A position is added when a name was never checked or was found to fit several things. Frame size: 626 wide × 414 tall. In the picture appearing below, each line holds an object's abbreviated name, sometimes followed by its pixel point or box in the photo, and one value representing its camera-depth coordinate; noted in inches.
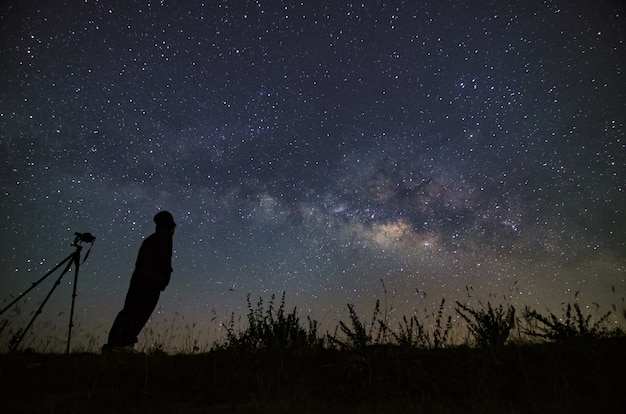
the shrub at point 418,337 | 194.9
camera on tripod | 276.5
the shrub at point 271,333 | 218.5
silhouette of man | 247.0
